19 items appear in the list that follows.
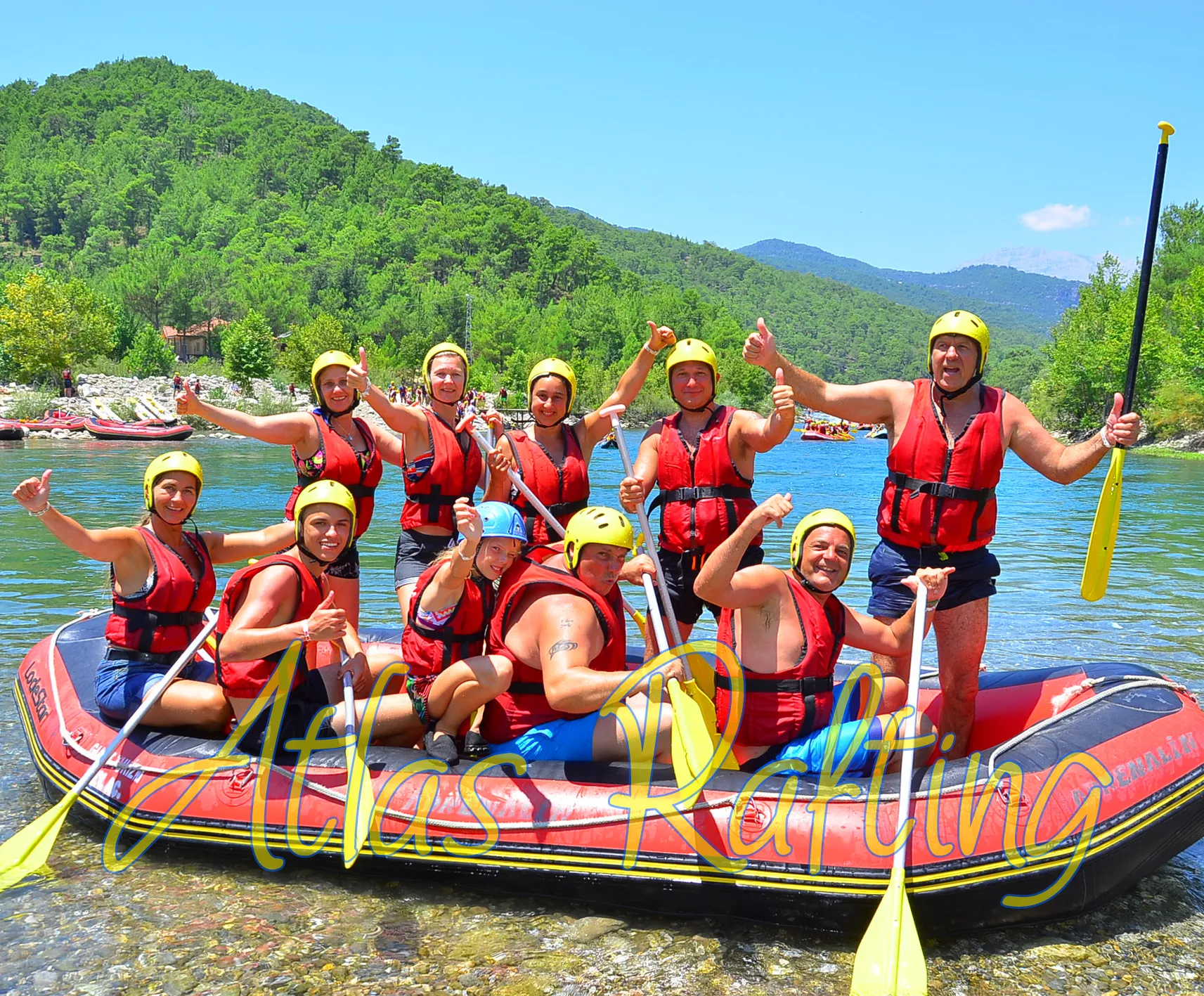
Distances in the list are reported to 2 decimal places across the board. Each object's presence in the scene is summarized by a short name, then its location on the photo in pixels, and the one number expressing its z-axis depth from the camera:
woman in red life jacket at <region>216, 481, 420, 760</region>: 4.23
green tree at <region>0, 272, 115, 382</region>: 42.50
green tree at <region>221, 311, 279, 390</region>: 54.16
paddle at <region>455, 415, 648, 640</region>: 5.43
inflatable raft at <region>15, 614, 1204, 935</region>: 4.01
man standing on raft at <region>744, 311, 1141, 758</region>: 4.53
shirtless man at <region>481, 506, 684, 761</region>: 4.07
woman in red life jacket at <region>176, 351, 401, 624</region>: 5.61
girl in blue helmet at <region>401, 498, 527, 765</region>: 4.27
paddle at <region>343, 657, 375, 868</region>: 4.29
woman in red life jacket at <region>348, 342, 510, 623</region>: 5.77
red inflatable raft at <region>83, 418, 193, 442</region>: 33.91
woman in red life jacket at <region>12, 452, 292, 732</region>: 4.83
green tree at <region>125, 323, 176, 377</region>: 53.97
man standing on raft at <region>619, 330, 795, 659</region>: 5.24
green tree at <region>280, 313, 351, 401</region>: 58.24
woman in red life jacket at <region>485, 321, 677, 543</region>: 5.59
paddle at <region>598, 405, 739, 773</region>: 4.10
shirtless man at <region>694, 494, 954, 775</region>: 4.12
